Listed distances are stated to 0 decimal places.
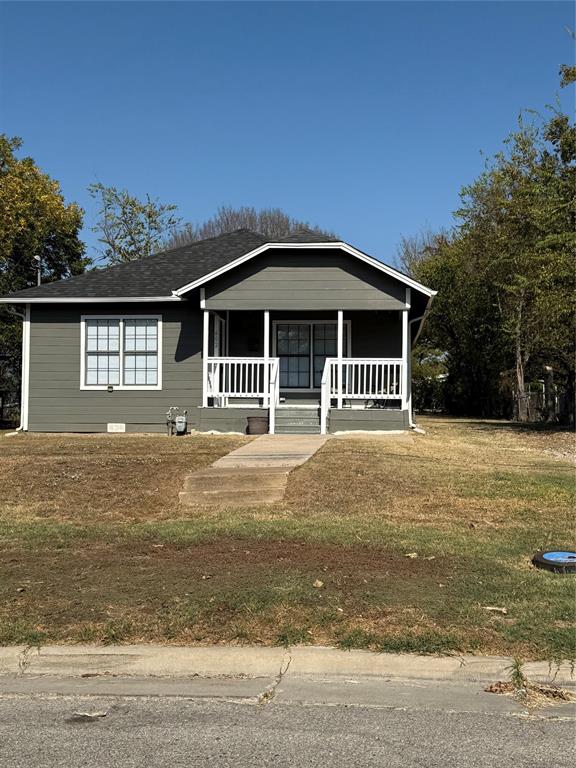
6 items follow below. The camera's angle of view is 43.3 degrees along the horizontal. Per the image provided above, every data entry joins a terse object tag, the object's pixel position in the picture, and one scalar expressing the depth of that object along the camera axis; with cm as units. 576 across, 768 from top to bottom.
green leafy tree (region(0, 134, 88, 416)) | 2900
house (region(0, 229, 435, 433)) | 1602
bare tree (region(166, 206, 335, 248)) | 5038
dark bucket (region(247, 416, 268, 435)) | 1551
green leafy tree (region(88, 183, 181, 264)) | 4275
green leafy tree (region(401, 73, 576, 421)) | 1802
